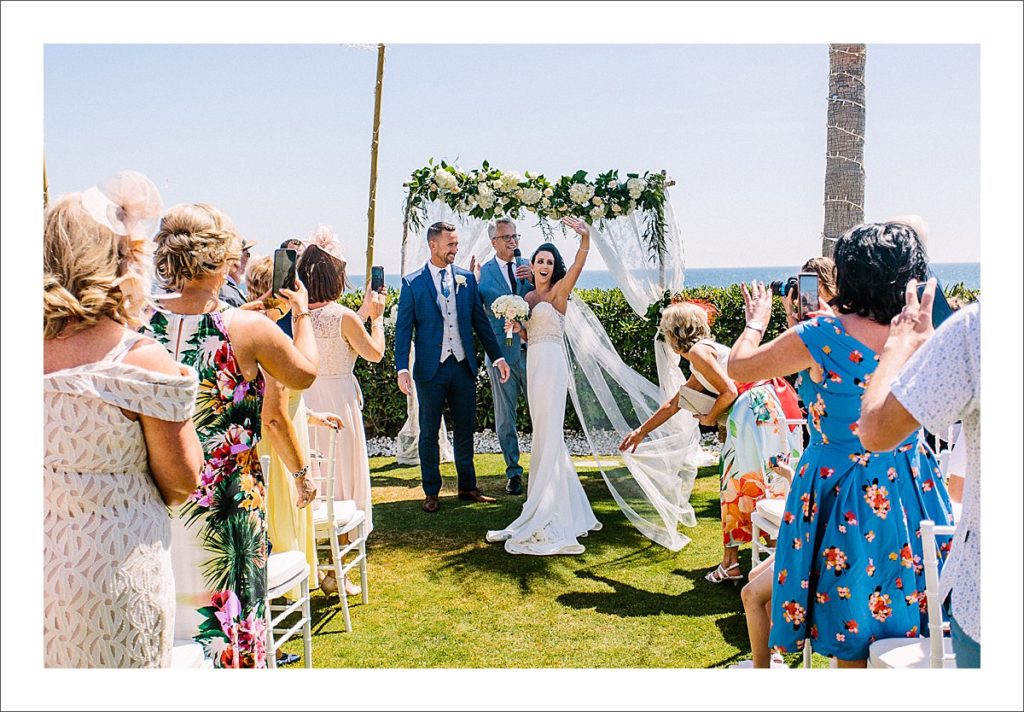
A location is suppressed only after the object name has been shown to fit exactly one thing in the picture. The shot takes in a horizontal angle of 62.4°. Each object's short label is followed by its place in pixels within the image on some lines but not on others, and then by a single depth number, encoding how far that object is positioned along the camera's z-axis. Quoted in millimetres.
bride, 5500
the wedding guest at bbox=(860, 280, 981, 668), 1939
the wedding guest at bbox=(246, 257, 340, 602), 3643
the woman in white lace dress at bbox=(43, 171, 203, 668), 2076
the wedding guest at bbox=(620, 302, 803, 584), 4461
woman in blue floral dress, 2623
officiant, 6918
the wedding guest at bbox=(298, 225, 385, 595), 4719
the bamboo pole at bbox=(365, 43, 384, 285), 8141
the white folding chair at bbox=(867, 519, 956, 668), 2264
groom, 6523
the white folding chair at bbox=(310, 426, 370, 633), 4195
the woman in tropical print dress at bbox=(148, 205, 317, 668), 2660
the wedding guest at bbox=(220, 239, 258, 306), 4973
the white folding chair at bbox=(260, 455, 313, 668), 3285
